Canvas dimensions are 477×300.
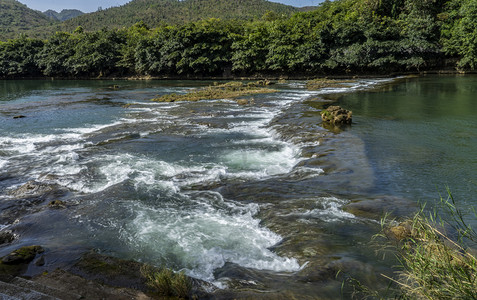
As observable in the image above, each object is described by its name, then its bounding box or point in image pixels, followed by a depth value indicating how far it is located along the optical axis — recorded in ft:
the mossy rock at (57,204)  24.63
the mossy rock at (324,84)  107.72
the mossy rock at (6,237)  20.00
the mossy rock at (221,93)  88.17
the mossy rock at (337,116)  48.93
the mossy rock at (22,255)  16.28
